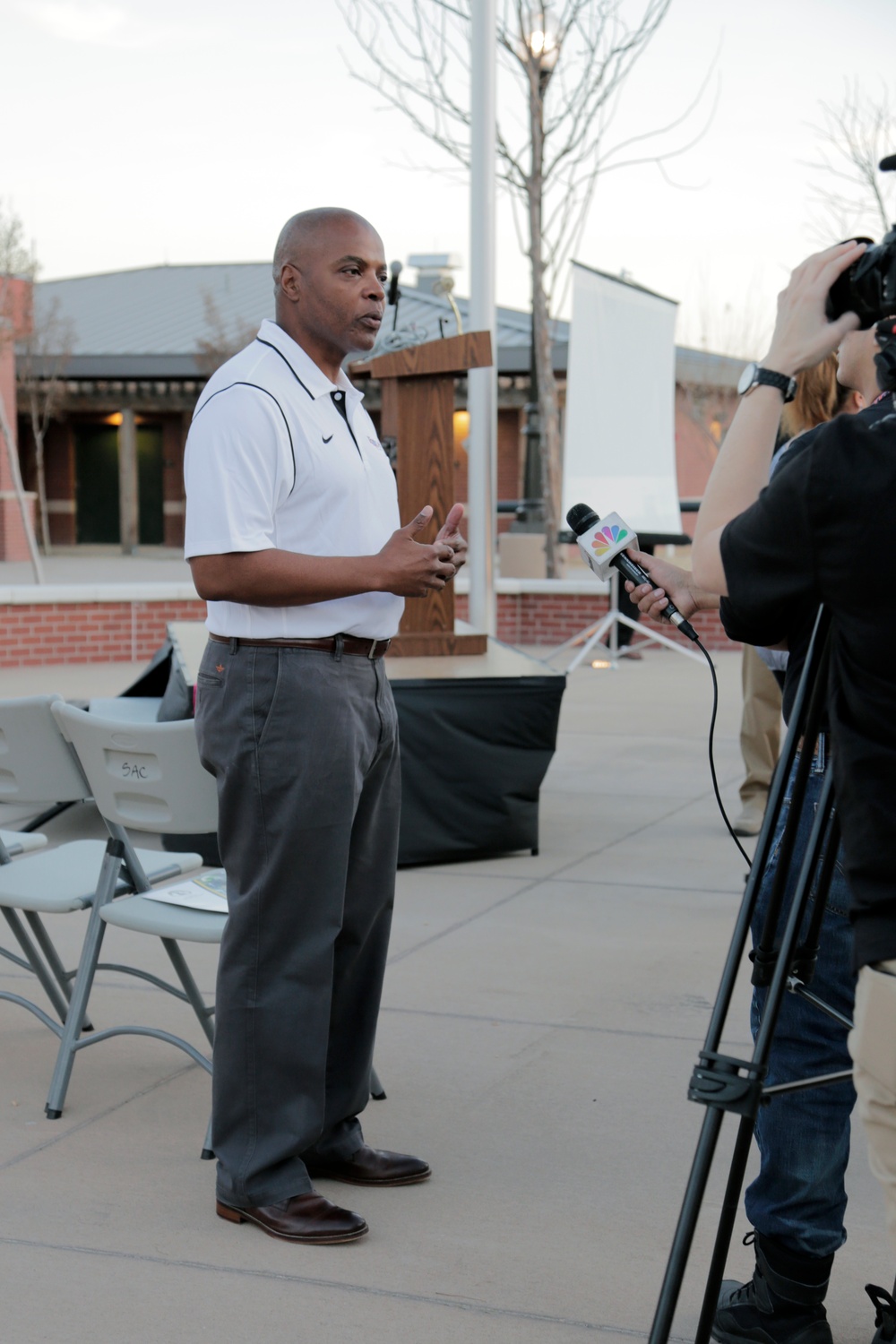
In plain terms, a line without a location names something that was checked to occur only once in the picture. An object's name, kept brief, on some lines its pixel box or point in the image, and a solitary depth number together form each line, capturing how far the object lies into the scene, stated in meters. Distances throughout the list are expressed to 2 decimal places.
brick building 30.92
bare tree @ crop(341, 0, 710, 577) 17.78
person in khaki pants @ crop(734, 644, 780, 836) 6.68
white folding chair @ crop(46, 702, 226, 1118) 3.47
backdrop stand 13.21
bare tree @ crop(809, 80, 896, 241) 20.47
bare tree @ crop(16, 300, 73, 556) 29.38
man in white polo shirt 2.88
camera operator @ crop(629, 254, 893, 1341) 2.50
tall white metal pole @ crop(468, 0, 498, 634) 9.05
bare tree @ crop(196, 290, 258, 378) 29.19
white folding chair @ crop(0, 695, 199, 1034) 3.85
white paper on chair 3.65
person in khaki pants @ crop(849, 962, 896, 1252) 1.78
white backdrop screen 13.38
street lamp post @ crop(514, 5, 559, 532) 17.67
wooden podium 6.57
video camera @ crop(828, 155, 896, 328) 1.86
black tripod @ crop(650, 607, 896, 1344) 1.96
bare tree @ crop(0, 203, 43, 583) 23.39
